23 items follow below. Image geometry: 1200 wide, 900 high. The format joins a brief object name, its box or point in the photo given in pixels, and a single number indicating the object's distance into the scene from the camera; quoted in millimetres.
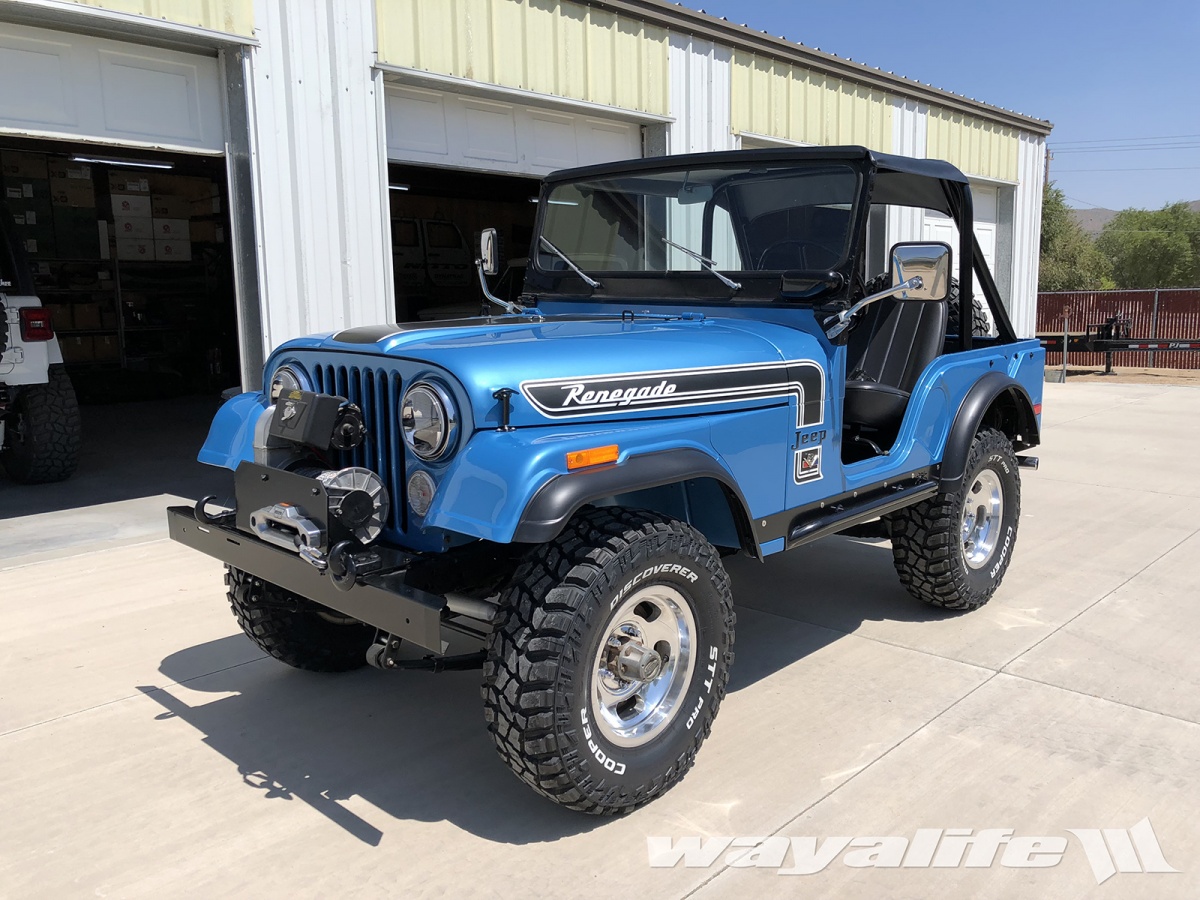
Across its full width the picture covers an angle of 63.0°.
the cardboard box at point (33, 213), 12688
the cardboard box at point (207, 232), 14477
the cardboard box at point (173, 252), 14148
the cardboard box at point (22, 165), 12383
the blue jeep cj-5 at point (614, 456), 2494
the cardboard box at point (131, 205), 13570
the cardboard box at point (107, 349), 13445
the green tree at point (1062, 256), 55062
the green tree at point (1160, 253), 66500
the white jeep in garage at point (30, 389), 7020
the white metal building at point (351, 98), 5500
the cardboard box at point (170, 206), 14047
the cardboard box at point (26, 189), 12609
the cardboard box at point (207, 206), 14297
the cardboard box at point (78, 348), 13070
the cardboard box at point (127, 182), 13492
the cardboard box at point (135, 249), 13719
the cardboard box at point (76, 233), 13023
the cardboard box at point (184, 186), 14122
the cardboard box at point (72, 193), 12938
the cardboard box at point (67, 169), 12855
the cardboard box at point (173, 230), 14133
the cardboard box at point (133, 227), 13641
